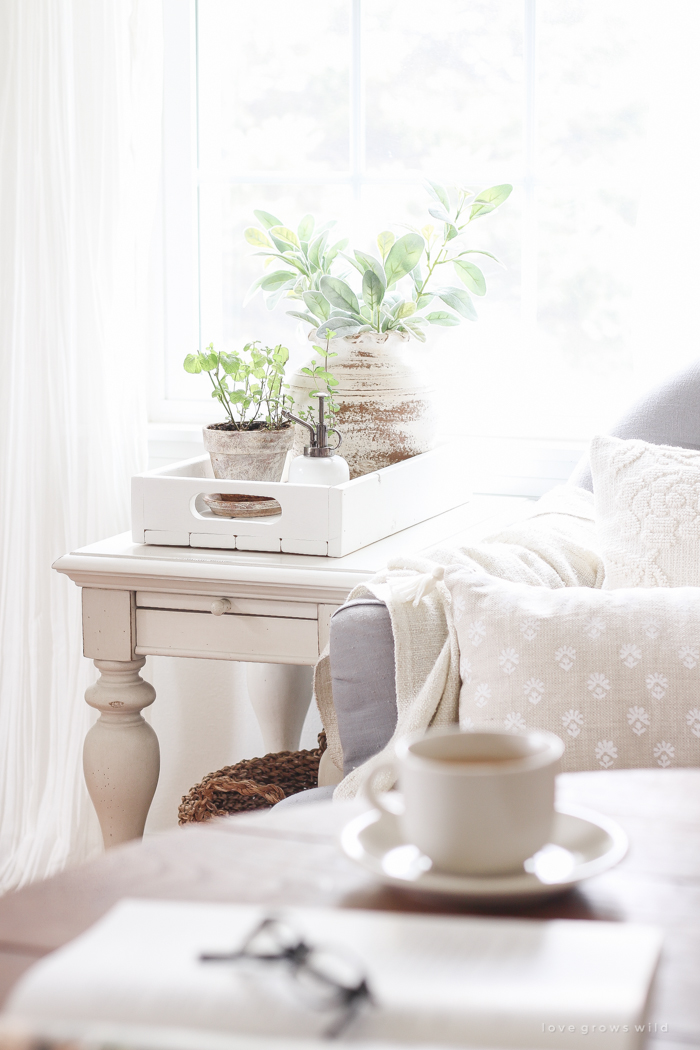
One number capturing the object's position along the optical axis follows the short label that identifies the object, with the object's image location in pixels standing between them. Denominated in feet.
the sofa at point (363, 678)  9.31
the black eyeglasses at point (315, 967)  3.94
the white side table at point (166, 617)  10.23
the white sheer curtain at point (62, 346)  11.65
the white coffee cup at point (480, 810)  4.96
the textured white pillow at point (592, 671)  8.90
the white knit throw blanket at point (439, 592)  9.22
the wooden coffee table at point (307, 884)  4.72
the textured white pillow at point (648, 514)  9.69
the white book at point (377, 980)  3.86
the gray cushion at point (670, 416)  10.54
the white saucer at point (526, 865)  4.97
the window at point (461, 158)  11.88
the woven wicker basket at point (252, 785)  10.86
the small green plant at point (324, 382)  10.69
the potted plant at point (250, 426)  10.57
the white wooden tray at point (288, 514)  10.31
